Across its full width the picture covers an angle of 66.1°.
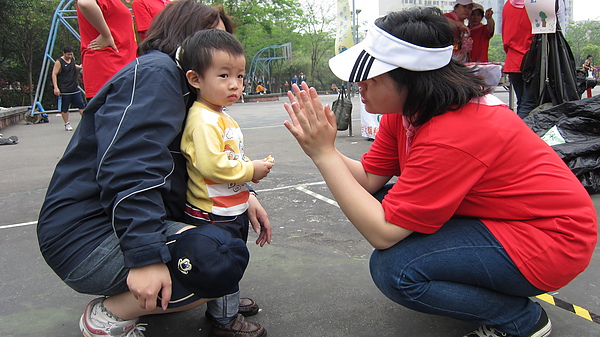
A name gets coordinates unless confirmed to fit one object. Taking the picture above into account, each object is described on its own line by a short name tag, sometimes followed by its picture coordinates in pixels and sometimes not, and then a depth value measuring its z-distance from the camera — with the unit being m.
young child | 1.65
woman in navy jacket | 1.41
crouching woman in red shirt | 1.53
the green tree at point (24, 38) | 17.57
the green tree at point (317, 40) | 36.84
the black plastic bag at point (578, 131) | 3.61
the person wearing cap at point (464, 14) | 5.38
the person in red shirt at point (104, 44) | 3.33
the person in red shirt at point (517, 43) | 5.02
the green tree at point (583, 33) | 60.94
